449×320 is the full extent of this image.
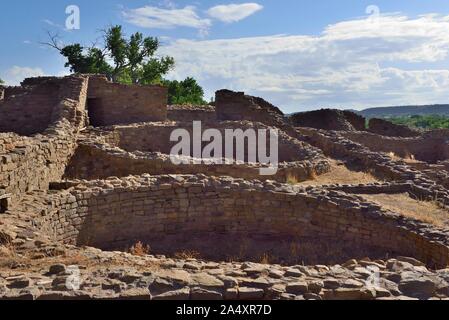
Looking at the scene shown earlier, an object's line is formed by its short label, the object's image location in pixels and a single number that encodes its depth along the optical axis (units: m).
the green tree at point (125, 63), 38.16
